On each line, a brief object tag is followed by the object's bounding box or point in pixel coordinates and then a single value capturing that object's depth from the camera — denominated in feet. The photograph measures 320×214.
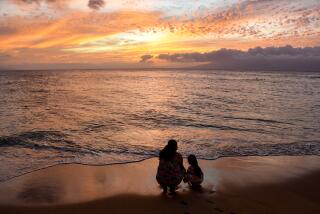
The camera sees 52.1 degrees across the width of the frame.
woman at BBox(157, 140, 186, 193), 28.68
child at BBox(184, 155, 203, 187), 29.48
